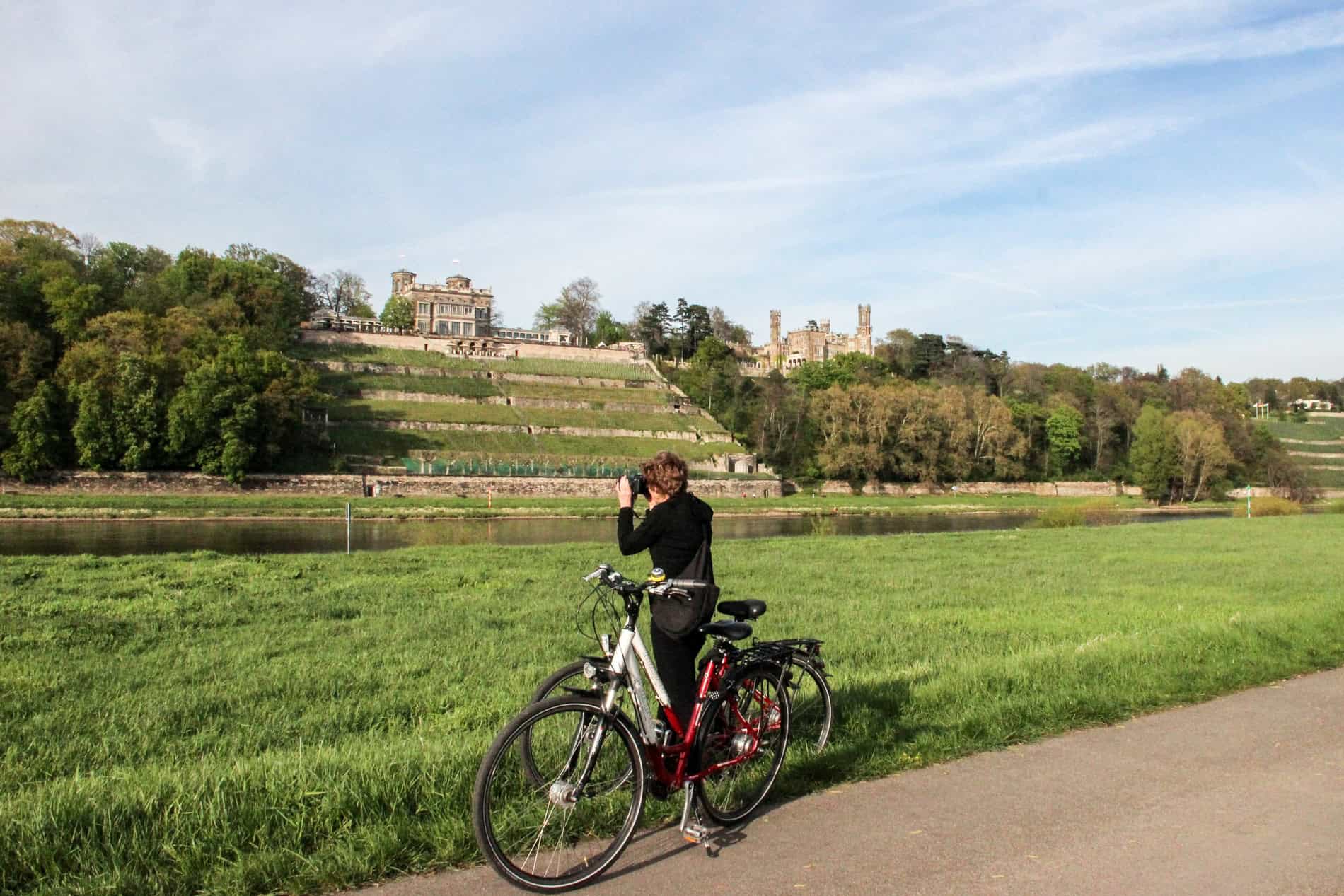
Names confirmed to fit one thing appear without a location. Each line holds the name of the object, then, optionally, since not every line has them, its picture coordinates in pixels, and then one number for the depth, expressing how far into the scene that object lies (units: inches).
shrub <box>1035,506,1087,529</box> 1936.5
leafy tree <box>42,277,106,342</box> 2780.5
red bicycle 201.5
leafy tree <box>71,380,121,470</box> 2405.3
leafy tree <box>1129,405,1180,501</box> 3602.4
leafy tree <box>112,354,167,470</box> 2464.3
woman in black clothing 238.1
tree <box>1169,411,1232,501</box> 3543.3
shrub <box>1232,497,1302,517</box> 2354.8
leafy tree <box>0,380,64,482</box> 2293.9
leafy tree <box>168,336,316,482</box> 2532.0
